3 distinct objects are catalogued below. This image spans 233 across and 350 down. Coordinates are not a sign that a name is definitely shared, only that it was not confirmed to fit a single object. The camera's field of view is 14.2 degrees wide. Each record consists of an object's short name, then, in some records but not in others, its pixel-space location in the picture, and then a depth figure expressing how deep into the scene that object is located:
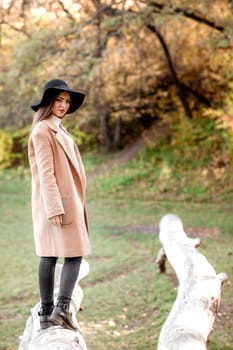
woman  7.17
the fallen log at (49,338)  6.62
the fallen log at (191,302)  7.57
